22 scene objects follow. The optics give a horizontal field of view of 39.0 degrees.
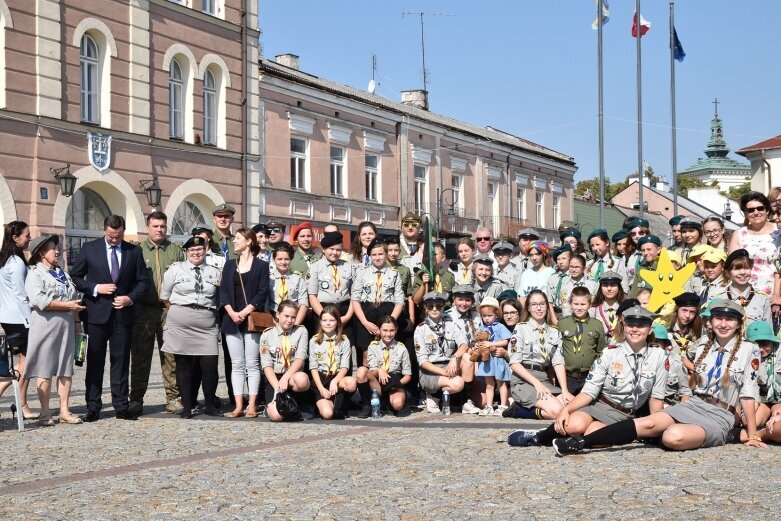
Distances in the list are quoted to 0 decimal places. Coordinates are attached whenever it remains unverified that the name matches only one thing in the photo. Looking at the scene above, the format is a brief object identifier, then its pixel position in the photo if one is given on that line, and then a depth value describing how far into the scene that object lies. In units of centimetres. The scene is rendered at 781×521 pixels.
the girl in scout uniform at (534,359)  1062
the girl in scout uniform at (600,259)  1185
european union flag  3412
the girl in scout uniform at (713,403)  815
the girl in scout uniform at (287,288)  1139
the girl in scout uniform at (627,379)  875
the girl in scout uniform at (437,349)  1131
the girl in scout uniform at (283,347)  1087
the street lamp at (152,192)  2456
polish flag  3125
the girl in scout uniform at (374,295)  1138
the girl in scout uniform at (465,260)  1246
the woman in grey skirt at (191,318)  1089
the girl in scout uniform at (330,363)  1075
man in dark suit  1061
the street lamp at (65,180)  2225
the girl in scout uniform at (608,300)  1082
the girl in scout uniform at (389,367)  1112
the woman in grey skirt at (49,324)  1029
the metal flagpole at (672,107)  3281
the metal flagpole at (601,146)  2905
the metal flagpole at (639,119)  3039
